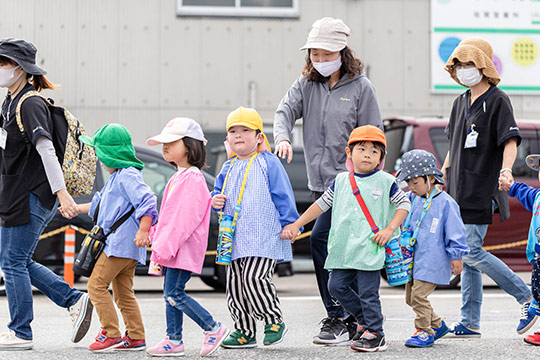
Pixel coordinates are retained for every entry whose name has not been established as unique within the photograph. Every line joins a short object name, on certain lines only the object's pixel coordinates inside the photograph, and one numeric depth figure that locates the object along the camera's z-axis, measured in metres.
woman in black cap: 10.19
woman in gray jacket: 10.95
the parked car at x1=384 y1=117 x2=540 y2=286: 20.08
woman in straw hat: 11.42
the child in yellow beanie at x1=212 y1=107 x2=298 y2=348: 10.11
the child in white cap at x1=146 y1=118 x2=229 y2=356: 9.78
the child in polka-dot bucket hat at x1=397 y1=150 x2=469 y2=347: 10.38
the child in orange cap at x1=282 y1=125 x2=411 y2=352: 9.97
